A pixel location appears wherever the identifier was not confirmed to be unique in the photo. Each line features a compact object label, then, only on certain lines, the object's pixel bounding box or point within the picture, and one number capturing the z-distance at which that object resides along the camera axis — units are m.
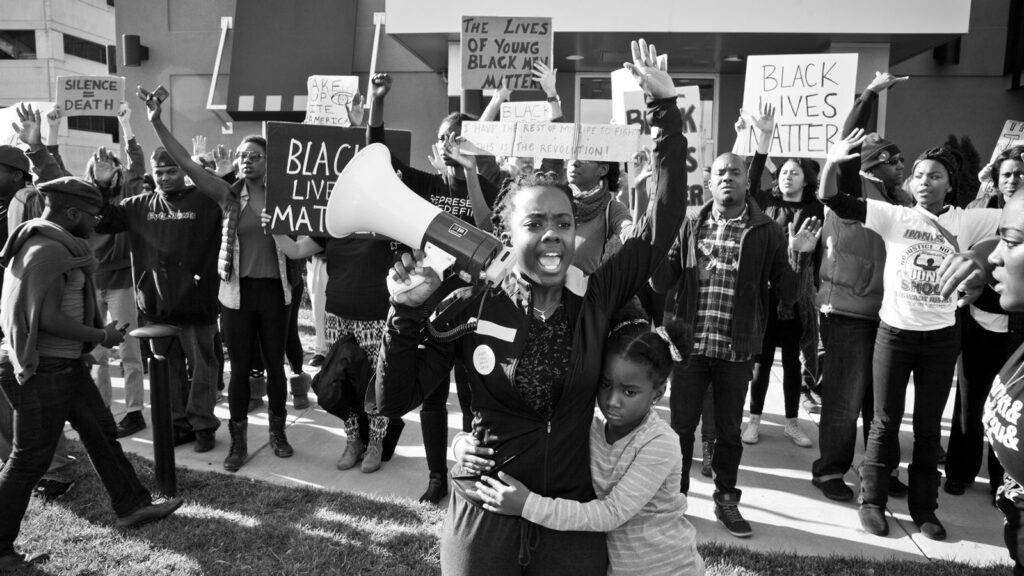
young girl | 2.07
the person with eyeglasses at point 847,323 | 4.07
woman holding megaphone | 1.97
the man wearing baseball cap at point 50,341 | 3.39
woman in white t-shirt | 3.70
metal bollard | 4.09
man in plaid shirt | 3.81
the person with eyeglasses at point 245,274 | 4.68
